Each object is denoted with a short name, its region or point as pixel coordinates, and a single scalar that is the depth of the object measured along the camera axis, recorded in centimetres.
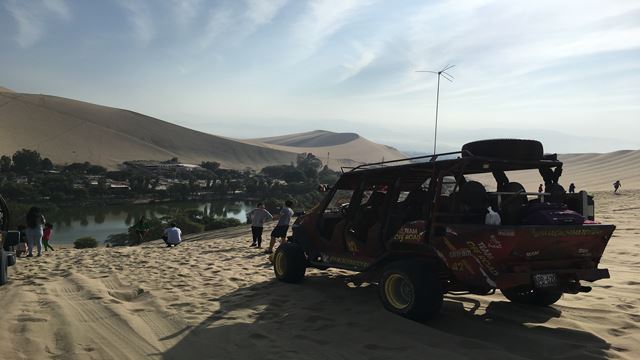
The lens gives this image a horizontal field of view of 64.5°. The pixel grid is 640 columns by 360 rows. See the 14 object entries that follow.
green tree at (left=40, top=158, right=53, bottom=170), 10364
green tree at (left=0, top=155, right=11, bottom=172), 9538
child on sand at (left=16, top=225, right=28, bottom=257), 1362
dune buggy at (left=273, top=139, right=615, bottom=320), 541
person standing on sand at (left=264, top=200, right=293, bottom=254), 1298
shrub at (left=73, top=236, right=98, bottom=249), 3470
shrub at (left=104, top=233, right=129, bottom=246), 3918
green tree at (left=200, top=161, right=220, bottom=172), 13564
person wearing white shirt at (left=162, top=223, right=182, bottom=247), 1627
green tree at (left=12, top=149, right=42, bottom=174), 9712
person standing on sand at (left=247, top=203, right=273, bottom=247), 1472
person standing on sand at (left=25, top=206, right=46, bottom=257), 1342
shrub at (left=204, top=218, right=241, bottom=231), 4226
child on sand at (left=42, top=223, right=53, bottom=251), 1748
